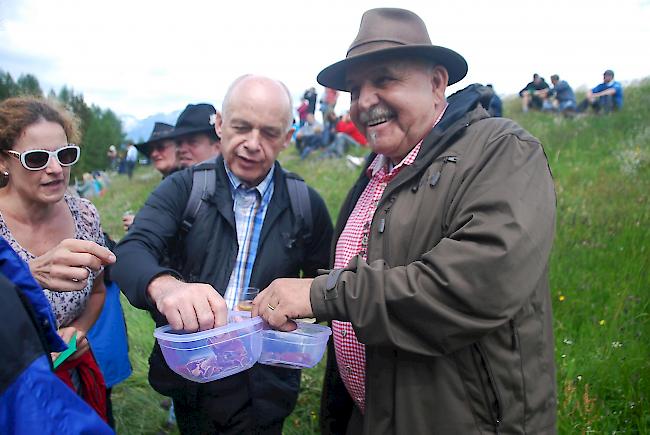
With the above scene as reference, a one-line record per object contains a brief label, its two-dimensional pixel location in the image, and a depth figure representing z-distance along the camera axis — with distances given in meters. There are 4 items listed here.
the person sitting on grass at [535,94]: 18.48
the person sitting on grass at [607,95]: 14.90
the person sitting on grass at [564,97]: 16.30
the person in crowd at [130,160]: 29.09
